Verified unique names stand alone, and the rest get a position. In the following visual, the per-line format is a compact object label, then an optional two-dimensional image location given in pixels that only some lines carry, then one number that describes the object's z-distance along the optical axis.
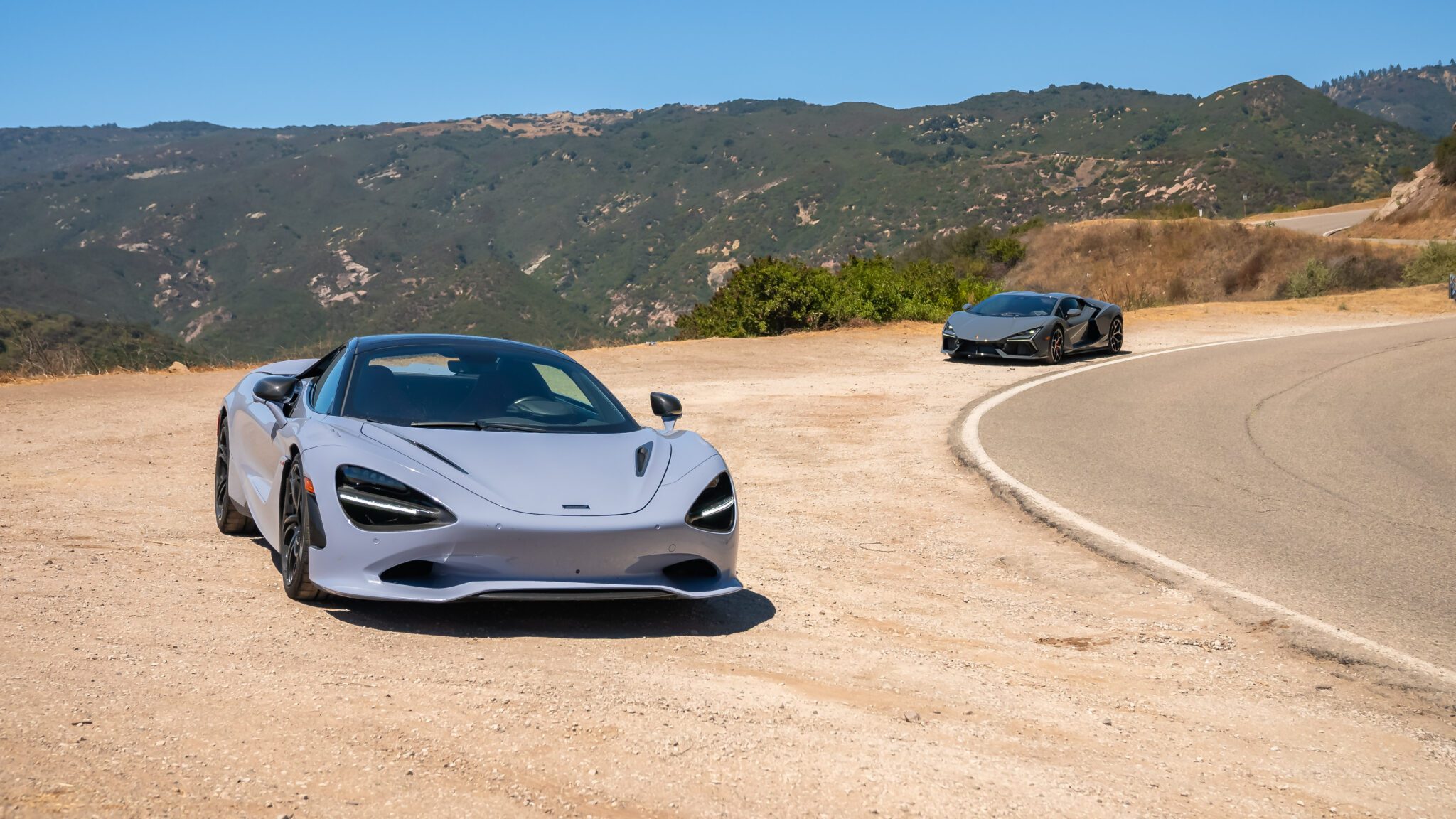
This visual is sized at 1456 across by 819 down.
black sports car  21.36
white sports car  5.21
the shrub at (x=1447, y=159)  60.38
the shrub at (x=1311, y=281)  39.38
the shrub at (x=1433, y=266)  38.94
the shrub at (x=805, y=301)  27.77
